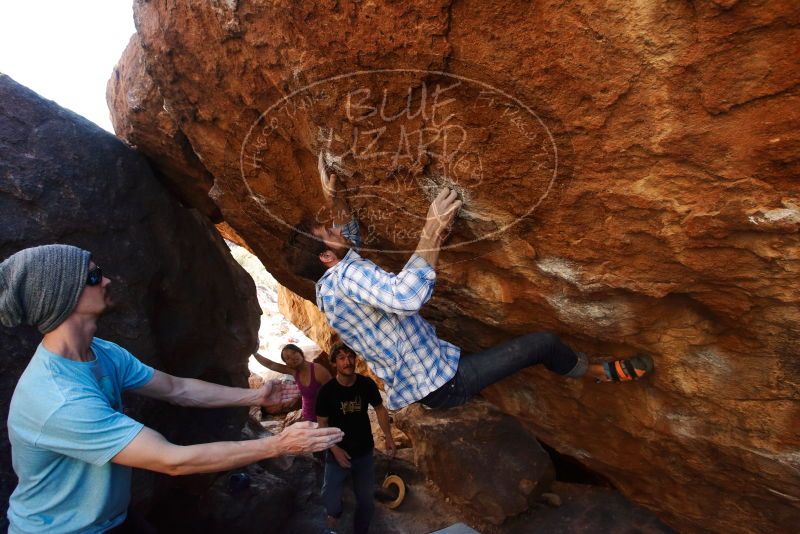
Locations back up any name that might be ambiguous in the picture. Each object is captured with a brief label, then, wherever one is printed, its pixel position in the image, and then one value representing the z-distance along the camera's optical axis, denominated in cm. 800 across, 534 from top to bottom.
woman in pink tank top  462
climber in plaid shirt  240
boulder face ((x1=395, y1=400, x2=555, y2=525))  435
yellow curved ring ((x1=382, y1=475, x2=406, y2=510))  486
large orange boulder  185
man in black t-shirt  382
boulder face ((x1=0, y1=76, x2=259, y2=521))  318
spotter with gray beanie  174
